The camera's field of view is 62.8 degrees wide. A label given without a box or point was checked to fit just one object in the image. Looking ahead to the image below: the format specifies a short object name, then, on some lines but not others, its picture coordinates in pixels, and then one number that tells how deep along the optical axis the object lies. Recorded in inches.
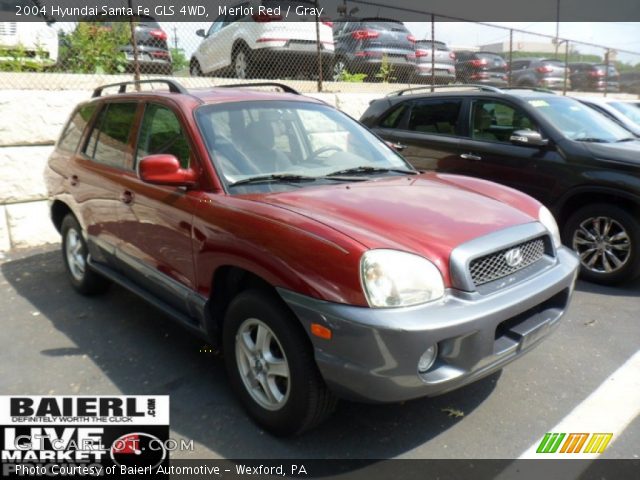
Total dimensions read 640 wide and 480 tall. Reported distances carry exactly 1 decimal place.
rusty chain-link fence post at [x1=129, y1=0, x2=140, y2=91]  291.4
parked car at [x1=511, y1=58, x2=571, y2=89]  658.8
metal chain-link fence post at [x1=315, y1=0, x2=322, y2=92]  352.5
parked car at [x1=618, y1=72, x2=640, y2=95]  811.5
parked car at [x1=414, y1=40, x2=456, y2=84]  448.5
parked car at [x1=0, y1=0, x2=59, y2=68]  276.2
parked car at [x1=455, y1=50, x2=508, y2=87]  529.2
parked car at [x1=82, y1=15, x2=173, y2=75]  308.9
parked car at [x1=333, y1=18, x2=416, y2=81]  407.8
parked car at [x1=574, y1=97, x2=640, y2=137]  263.9
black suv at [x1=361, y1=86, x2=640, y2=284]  188.4
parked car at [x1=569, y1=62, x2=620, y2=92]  708.5
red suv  88.9
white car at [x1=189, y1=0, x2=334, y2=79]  344.5
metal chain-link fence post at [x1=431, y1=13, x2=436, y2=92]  432.5
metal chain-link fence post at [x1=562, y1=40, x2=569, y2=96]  652.9
